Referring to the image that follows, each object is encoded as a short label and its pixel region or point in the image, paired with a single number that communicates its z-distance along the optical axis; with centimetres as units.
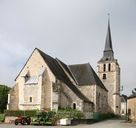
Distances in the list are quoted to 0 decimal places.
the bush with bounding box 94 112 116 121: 2473
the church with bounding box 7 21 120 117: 2493
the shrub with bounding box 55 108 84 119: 2008
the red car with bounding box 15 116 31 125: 1825
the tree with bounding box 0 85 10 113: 3018
